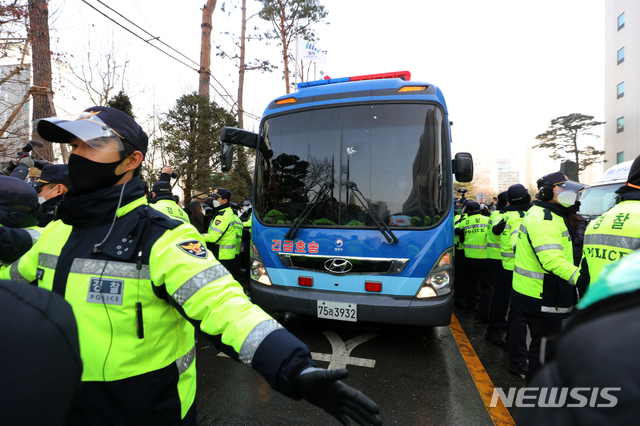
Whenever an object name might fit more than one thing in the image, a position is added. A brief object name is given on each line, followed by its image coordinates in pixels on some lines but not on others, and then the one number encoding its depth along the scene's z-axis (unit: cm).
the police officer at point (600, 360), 43
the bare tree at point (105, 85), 1255
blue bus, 345
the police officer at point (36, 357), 50
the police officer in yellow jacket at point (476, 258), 510
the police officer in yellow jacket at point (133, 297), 113
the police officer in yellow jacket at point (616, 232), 218
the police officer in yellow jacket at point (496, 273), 420
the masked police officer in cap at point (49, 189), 304
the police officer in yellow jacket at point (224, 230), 574
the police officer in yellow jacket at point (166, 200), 475
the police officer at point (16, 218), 173
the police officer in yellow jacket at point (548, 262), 291
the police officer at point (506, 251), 421
